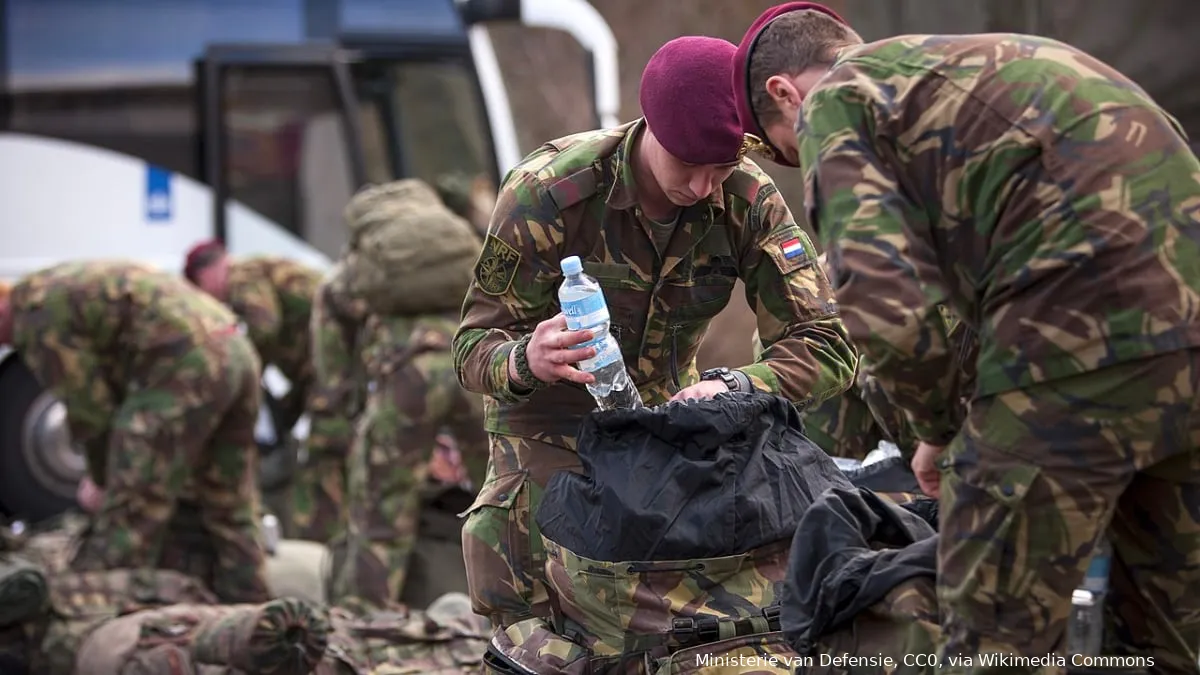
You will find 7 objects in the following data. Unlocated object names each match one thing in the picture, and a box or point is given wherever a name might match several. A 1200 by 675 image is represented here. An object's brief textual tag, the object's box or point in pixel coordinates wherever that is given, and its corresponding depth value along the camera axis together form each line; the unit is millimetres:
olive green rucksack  13969
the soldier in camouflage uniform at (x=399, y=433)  13742
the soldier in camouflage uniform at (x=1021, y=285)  5129
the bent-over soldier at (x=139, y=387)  13500
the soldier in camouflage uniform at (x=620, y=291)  7160
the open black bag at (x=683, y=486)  6504
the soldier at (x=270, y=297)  17609
